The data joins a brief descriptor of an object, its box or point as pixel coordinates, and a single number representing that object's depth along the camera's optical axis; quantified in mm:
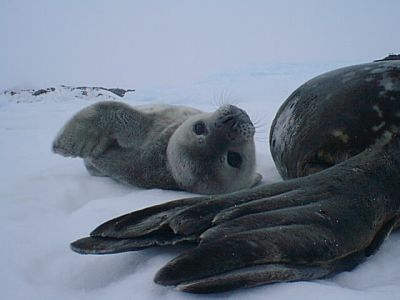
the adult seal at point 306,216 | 1019
